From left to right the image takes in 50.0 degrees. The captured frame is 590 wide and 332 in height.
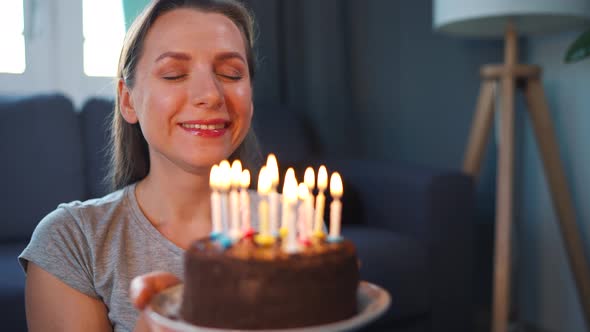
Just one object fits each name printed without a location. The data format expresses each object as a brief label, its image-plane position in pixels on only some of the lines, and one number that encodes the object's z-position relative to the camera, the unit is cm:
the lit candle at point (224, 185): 78
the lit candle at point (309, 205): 78
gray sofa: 215
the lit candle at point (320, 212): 78
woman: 112
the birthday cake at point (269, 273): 72
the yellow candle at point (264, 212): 74
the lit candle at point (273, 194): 77
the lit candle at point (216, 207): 78
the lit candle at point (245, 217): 78
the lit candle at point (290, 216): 72
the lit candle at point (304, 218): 78
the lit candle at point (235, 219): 78
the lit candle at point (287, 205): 75
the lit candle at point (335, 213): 74
